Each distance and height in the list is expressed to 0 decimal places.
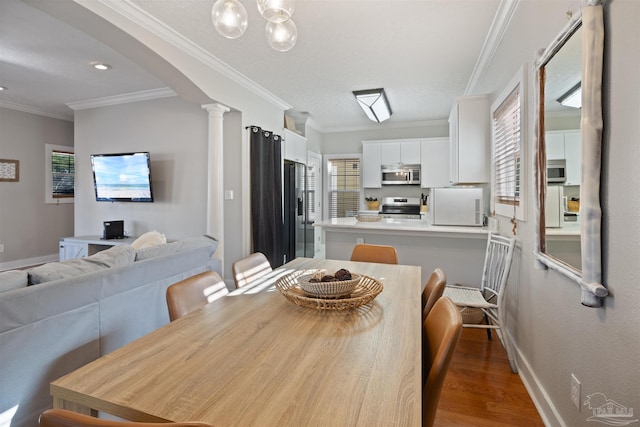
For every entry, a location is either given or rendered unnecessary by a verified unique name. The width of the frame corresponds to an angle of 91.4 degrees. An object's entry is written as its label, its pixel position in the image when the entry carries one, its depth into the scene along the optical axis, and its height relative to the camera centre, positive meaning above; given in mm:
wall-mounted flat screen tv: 4289 +400
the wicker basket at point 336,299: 1268 -394
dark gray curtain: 4012 +142
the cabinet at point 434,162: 5488 +757
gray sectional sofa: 1333 -576
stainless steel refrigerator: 4914 -126
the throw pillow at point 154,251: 2166 -332
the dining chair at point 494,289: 2201 -685
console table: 4184 -552
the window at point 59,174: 5469 +567
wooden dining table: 682 -445
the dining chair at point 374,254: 2457 -397
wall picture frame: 4859 +551
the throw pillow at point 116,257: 1876 -323
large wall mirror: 1104 +225
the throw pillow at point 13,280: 1407 -350
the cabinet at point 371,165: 5883 +760
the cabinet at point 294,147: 4918 +973
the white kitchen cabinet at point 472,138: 3026 +656
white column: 3660 +317
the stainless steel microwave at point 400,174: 5707 +560
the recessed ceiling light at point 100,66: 3392 +1539
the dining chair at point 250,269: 1795 -397
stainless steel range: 5773 -62
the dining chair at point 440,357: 864 -437
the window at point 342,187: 6363 +364
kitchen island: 3131 -413
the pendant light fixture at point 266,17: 1457 +916
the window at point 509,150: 2009 +414
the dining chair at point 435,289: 1430 -398
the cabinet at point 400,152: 5621 +970
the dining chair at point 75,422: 520 -370
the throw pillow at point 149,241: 2787 -324
